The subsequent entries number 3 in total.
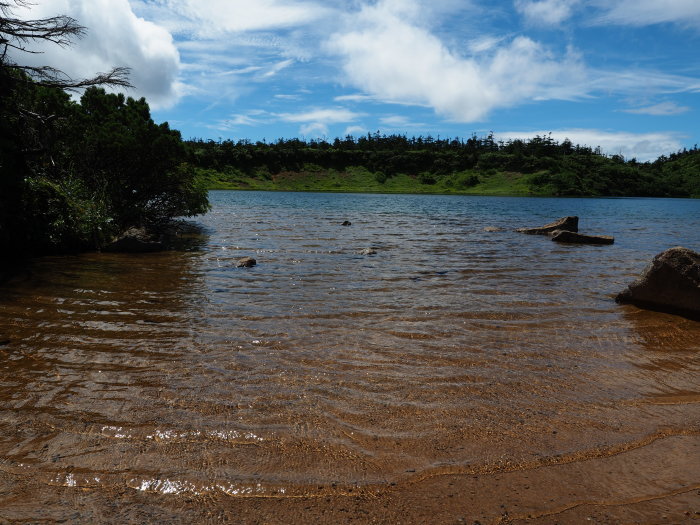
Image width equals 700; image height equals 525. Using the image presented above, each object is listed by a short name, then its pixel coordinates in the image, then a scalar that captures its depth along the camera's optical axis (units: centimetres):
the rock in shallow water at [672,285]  1068
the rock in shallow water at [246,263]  1659
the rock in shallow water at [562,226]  3094
